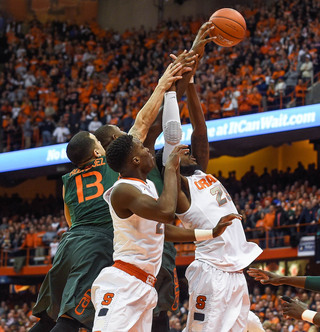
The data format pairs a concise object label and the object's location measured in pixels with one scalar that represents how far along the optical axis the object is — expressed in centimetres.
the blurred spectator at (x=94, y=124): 1998
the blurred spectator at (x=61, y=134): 2058
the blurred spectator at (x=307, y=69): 1753
